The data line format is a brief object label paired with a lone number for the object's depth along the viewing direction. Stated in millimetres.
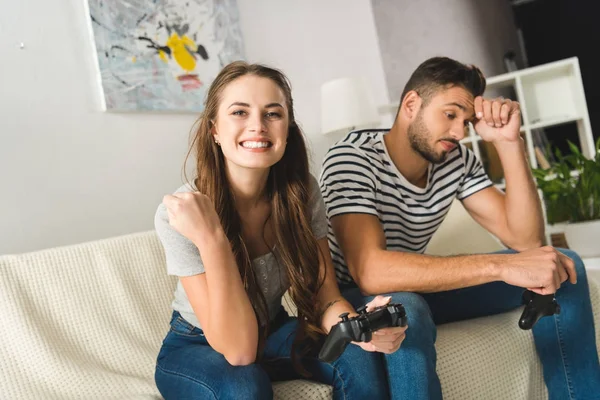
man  1236
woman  1056
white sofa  1344
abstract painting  2039
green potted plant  2270
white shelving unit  3074
